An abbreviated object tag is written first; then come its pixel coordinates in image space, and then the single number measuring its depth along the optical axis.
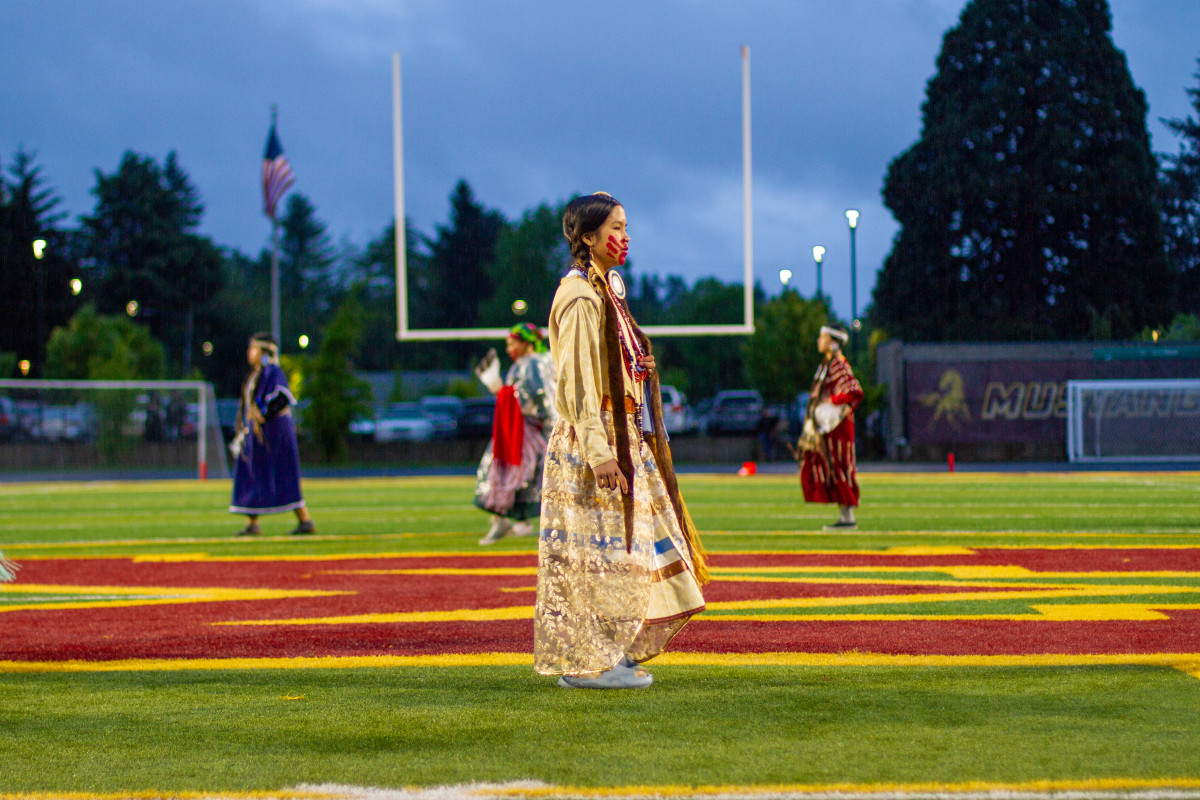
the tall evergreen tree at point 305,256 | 110.44
